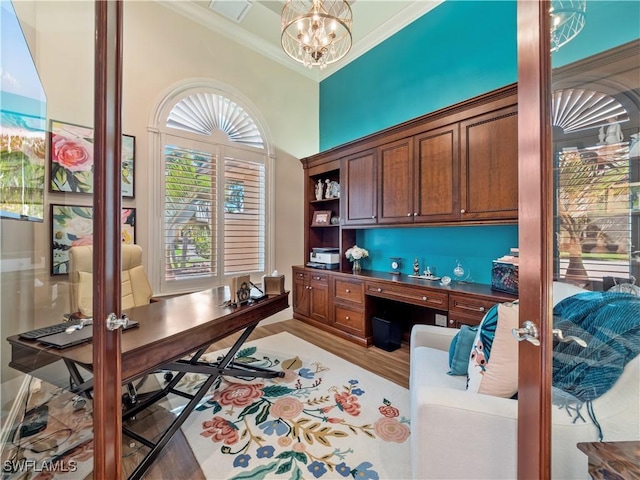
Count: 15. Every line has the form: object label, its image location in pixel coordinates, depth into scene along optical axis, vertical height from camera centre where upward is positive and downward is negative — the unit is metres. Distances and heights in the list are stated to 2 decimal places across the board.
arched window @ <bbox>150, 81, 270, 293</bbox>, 3.05 +0.64
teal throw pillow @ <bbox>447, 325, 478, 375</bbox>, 1.48 -0.63
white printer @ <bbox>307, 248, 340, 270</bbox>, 3.66 -0.26
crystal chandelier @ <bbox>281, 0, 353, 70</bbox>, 1.88 +1.58
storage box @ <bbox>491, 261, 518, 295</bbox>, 2.11 -0.31
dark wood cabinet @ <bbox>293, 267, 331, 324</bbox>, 3.53 -0.76
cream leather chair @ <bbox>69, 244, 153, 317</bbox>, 1.14 -0.25
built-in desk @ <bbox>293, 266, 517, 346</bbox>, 2.23 -0.62
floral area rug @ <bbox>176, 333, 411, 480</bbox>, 1.46 -1.24
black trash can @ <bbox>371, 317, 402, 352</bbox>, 2.88 -1.04
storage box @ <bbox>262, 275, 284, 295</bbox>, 2.40 -0.41
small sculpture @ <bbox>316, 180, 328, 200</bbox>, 4.04 +0.77
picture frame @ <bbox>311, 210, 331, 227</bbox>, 3.92 +0.33
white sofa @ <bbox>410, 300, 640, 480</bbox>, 0.91 -0.72
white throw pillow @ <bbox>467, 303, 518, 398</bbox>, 1.14 -0.53
